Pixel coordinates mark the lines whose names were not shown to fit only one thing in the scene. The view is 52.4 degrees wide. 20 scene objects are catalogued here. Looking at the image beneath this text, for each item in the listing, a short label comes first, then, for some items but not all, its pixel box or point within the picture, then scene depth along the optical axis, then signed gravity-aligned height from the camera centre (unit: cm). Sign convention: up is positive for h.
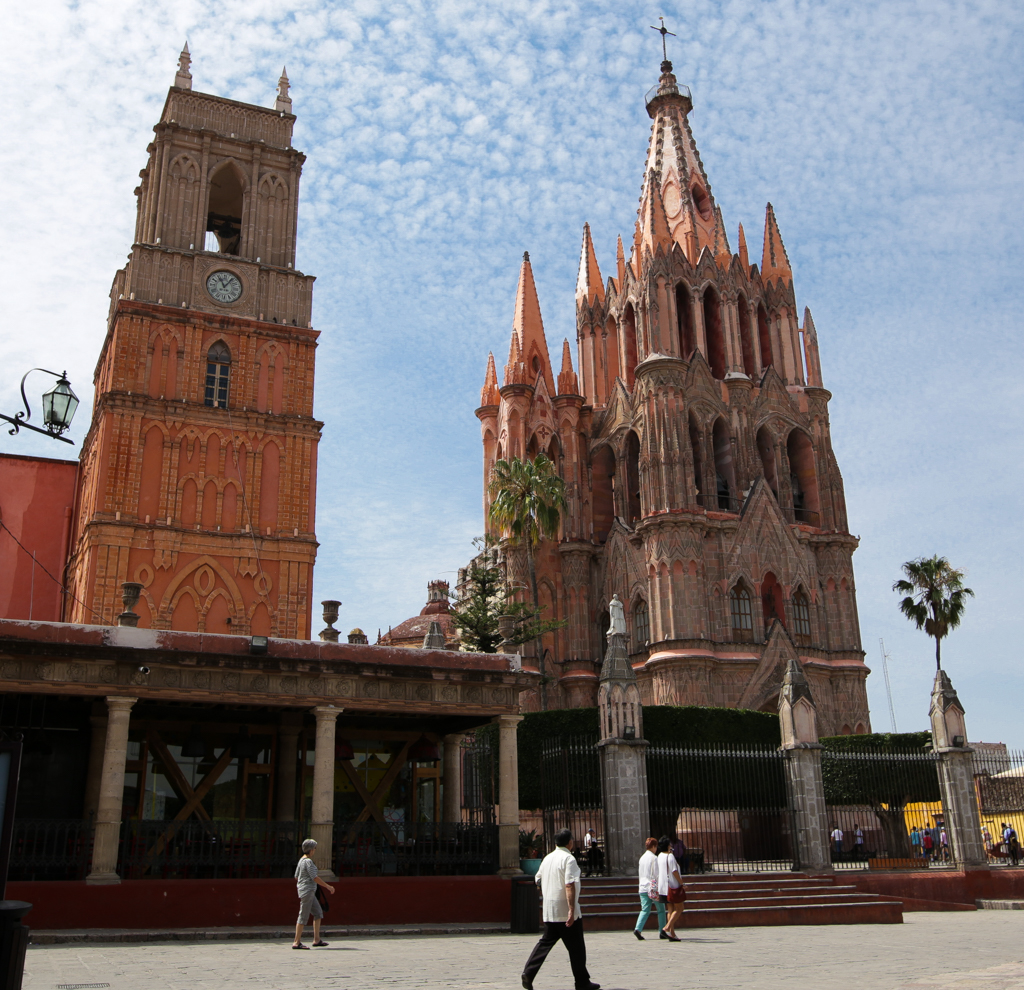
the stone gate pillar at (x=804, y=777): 2103 +136
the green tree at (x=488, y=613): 3766 +866
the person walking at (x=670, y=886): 1525 -51
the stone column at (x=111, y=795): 1552 +97
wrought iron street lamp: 1257 +520
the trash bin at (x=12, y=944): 570 -42
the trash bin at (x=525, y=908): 1655 -83
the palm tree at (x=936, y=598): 4688 +1055
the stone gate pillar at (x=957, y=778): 2259 +138
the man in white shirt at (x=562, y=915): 925 -54
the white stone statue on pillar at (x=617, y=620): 2217 +469
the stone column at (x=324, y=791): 1661 +103
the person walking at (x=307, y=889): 1386 -40
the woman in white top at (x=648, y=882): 1528 -45
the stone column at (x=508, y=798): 1806 +92
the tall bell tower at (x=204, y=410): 3077 +1336
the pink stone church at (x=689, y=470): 4088 +1548
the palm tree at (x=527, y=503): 4175 +1335
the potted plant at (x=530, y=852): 1841 +1
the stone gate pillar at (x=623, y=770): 1967 +147
